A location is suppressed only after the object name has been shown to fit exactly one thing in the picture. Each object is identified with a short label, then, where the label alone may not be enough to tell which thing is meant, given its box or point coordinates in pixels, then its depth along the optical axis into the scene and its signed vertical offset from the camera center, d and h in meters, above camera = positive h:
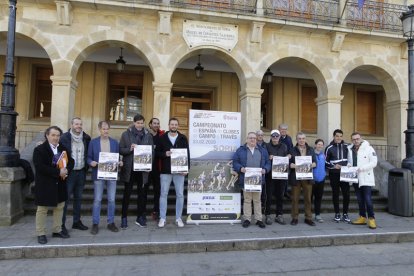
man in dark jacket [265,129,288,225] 6.62 -0.54
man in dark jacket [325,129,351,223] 6.83 -0.12
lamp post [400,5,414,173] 7.91 +1.83
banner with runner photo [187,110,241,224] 6.59 -0.29
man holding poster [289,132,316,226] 6.57 -0.50
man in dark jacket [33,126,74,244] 5.04 -0.38
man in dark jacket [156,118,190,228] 6.17 -0.20
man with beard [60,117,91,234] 5.64 -0.14
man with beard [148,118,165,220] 6.42 -0.31
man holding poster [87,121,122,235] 5.71 -0.19
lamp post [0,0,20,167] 6.24 +0.89
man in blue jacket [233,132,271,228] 6.36 -0.14
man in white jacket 6.53 -0.22
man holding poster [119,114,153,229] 5.96 -0.23
